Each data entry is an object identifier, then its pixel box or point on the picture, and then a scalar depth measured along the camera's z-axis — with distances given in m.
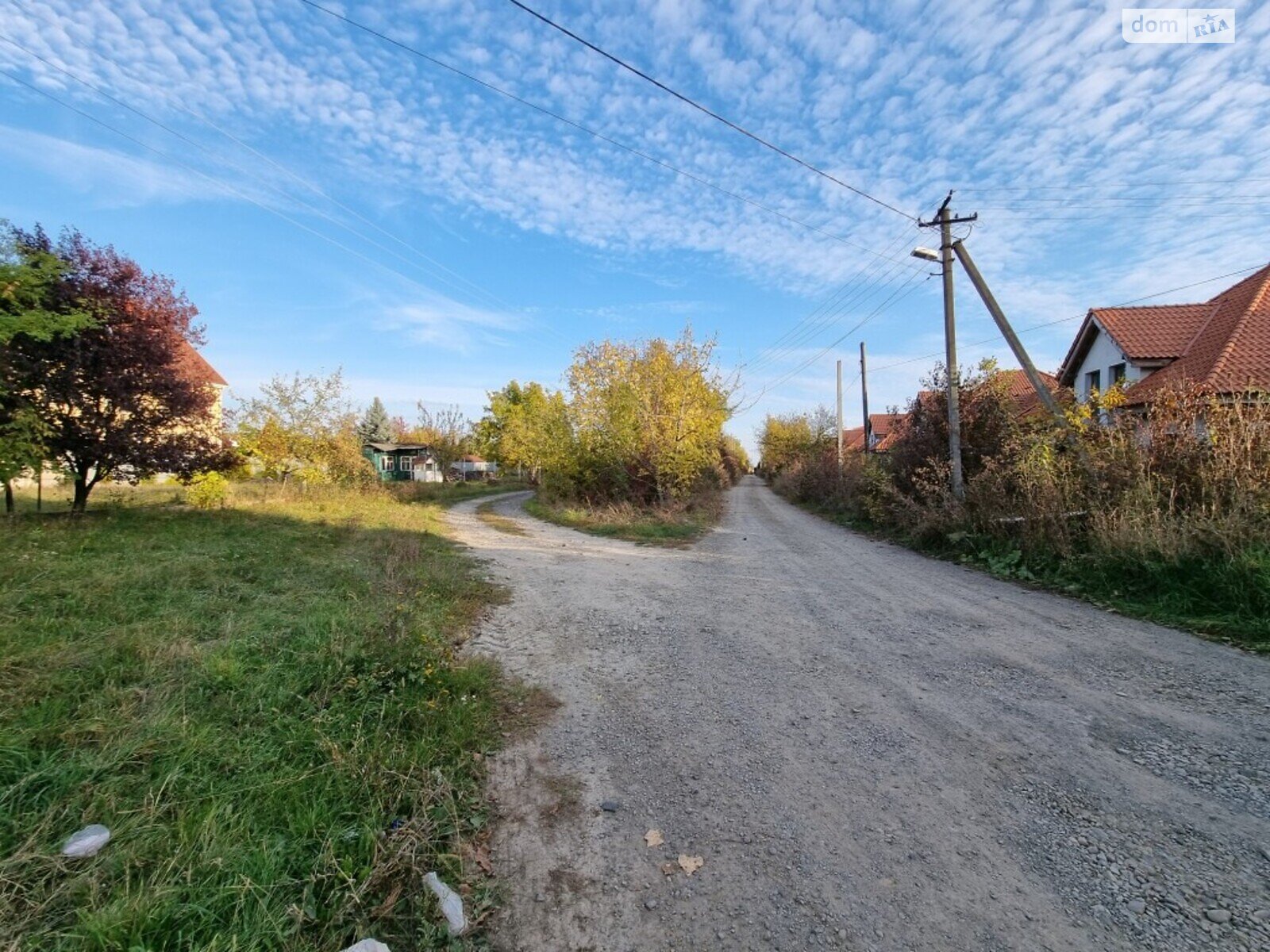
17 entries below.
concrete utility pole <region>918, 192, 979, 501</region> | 11.61
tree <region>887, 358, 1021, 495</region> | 12.27
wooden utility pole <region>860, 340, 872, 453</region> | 28.58
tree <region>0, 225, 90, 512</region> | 6.41
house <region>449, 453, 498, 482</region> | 59.67
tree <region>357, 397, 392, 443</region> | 59.88
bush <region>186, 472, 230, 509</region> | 13.10
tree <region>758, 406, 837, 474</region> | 35.19
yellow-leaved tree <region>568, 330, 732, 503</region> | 17.72
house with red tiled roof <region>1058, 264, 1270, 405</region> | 14.08
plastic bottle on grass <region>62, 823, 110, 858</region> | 2.05
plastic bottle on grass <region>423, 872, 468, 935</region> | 2.03
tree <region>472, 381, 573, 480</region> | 20.58
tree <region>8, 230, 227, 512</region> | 8.80
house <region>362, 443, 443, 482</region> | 47.49
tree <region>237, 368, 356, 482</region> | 19.83
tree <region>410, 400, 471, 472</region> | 37.28
